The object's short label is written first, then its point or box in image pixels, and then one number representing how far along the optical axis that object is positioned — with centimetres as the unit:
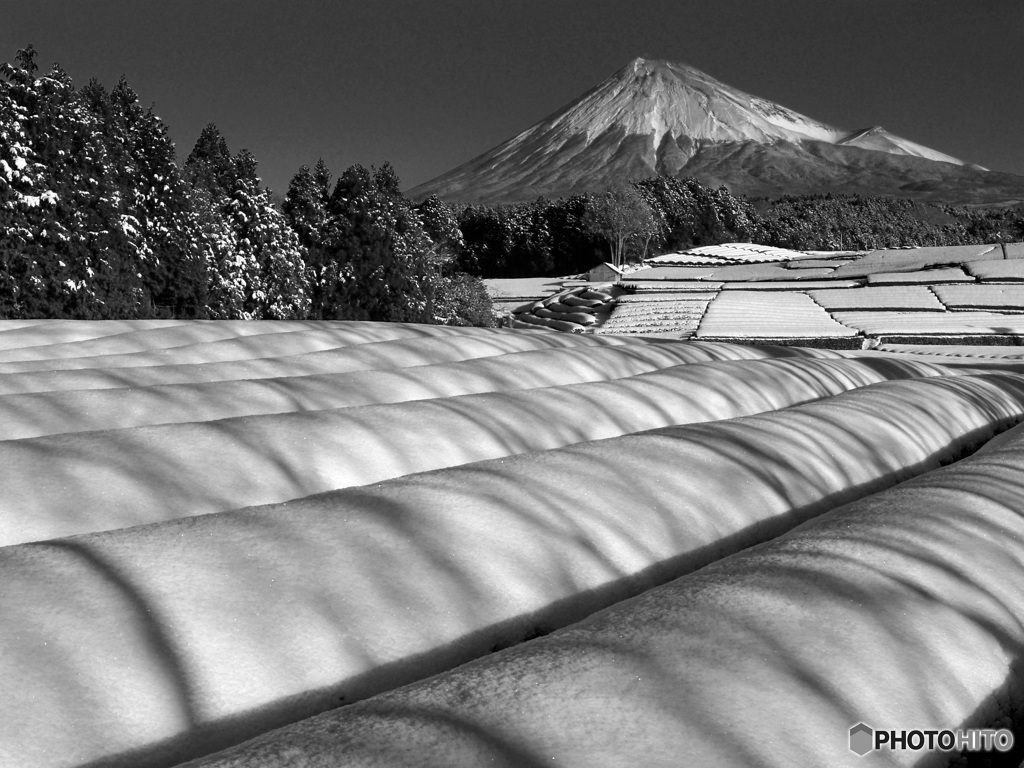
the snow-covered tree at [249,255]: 3988
